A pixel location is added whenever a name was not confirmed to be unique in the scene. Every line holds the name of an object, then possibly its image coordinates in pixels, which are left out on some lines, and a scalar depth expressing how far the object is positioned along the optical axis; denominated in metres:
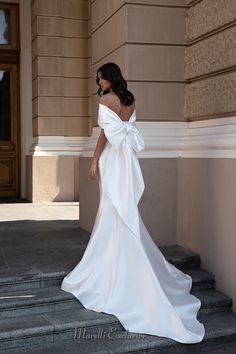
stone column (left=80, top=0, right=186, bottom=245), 5.18
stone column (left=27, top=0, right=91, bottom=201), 9.62
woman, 3.84
